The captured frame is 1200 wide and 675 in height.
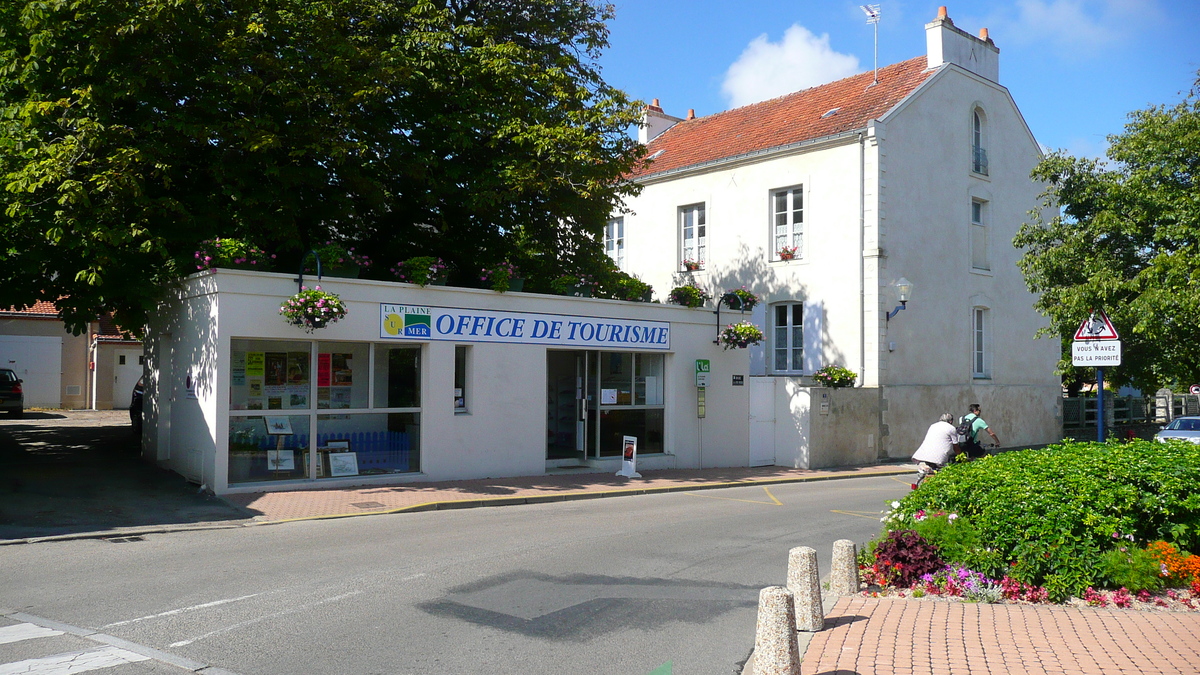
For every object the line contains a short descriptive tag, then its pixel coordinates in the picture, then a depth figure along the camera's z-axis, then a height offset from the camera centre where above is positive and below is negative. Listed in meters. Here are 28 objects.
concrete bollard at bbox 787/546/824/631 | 6.68 -1.57
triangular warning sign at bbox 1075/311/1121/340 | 11.96 +0.59
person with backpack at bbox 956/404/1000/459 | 16.37 -1.08
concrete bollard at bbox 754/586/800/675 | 5.20 -1.52
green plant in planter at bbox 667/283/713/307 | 20.02 +1.70
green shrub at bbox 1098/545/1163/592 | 7.15 -1.54
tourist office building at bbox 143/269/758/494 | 14.30 -0.20
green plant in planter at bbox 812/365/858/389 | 21.84 -0.07
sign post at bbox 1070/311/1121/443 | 11.88 +0.36
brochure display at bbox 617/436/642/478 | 17.82 -1.65
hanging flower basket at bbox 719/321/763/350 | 20.05 +0.87
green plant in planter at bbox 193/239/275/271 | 14.06 +1.85
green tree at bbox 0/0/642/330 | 13.91 +4.17
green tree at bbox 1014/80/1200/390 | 16.39 +2.58
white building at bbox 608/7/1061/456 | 23.42 +3.75
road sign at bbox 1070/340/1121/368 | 11.87 +0.28
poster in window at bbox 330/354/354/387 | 15.30 +0.08
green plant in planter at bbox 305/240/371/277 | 14.83 +1.84
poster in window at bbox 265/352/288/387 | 14.62 +0.11
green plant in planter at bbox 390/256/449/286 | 15.70 +1.80
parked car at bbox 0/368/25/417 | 29.17 -0.66
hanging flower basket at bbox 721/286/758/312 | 20.81 +1.69
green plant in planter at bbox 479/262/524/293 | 16.80 +1.79
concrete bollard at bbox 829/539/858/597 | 7.89 -1.68
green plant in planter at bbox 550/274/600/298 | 18.39 +1.80
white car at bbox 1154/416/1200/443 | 21.95 -1.39
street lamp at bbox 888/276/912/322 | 22.02 +2.04
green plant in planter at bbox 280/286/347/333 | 13.89 +1.00
